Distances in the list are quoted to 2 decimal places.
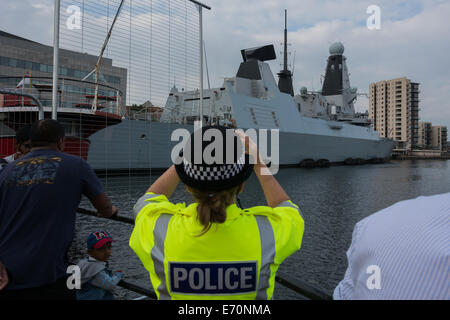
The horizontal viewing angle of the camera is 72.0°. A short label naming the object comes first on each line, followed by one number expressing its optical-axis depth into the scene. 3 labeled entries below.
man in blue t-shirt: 1.46
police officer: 1.01
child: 2.06
